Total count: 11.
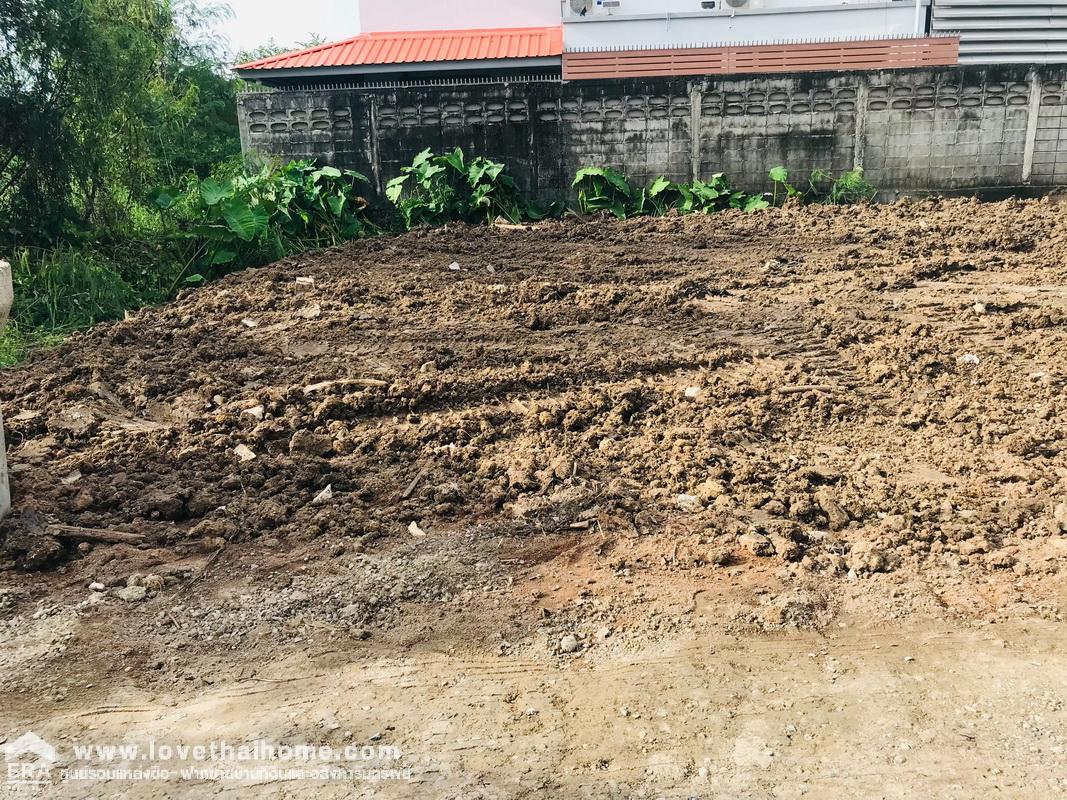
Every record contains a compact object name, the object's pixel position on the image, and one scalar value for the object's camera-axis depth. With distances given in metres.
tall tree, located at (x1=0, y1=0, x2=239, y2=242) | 7.75
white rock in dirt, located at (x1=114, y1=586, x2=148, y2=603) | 2.98
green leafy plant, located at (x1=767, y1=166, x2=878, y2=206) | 9.97
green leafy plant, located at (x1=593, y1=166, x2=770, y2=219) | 9.95
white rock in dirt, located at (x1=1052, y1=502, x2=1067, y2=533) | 3.24
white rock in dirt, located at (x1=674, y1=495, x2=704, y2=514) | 3.51
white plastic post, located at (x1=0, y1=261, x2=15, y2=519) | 3.18
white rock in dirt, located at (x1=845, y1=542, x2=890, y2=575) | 3.04
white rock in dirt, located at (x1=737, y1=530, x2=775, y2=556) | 3.16
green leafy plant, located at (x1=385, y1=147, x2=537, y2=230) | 9.69
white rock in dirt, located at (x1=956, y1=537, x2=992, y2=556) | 3.13
